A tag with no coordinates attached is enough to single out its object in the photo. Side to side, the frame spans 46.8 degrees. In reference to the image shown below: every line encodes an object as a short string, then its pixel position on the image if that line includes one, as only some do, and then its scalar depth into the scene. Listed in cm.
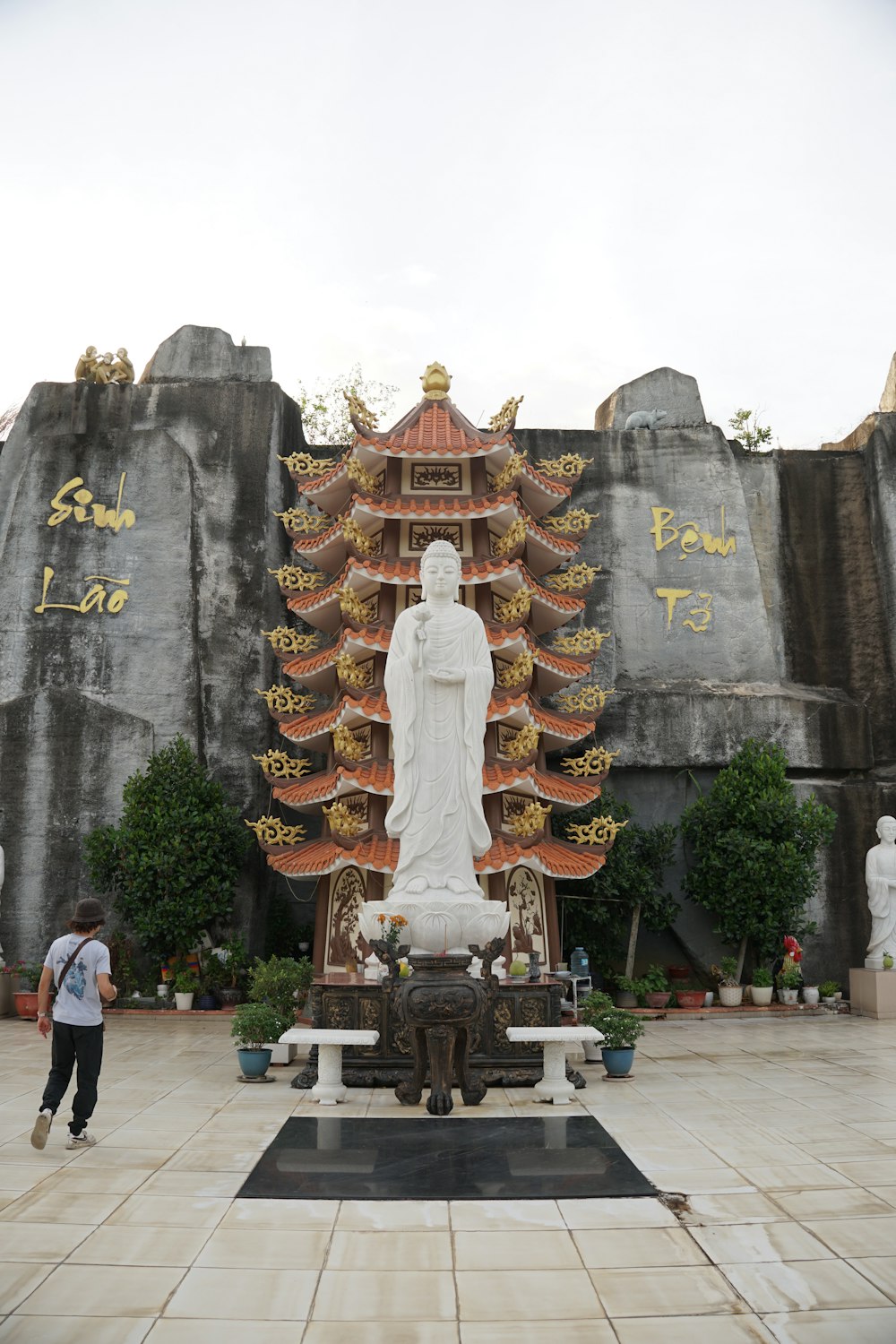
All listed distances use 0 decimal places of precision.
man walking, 598
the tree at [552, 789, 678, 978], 1405
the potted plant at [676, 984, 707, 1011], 1406
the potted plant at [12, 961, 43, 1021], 1301
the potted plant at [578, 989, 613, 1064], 890
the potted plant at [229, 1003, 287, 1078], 863
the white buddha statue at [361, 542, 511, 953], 804
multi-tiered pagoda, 1199
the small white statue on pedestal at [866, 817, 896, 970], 1383
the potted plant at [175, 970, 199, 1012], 1355
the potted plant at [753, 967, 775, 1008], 1412
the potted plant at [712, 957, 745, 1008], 1414
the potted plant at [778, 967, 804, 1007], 1416
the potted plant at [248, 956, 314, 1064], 956
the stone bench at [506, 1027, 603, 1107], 748
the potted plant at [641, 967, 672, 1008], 1395
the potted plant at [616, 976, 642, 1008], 1397
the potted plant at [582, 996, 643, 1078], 864
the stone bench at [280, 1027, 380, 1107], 742
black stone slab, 532
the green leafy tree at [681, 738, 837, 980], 1388
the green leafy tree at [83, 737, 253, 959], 1336
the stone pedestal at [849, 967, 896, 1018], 1342
